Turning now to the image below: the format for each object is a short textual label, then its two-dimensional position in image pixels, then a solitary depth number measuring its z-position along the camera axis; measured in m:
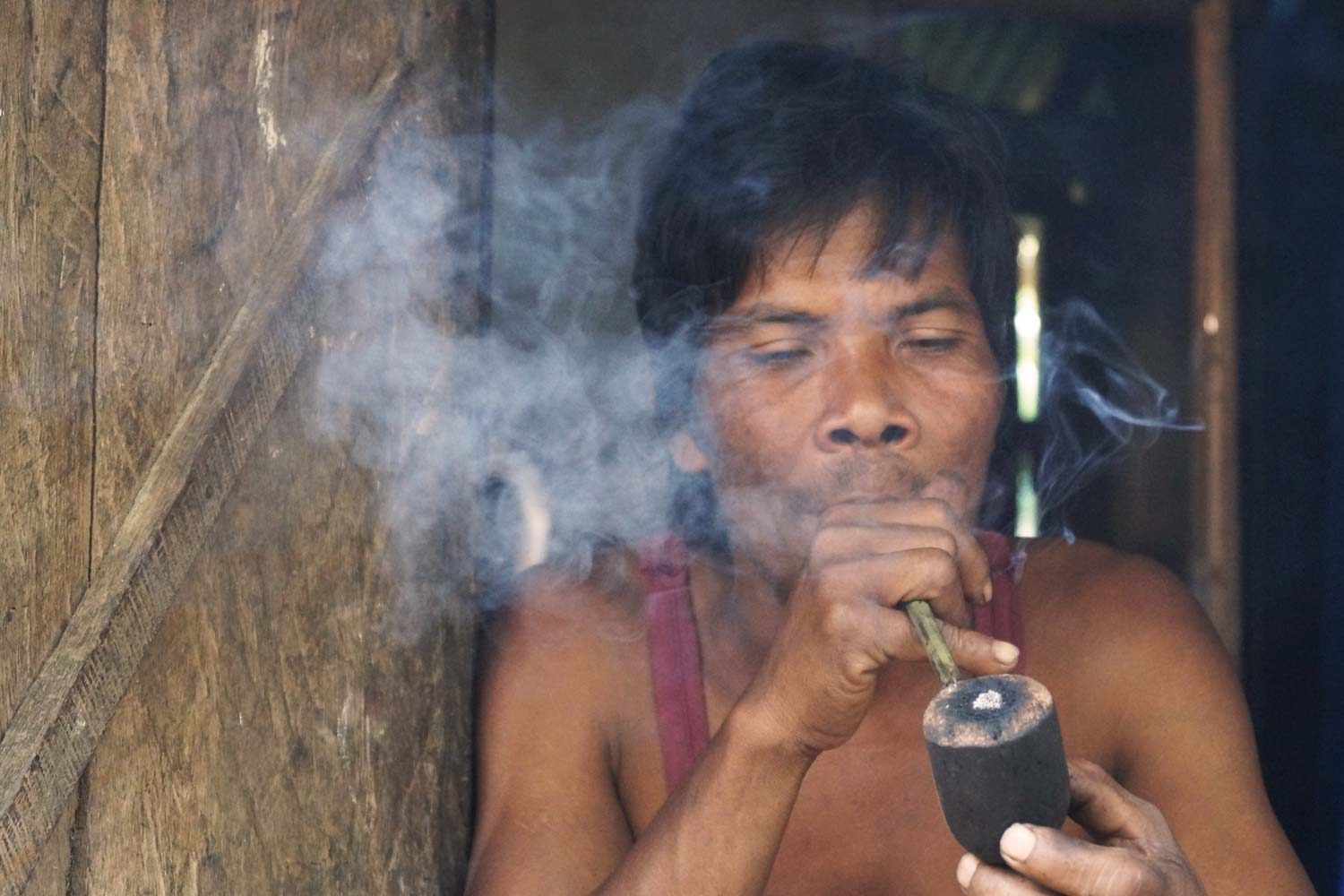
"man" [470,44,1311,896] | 2.36
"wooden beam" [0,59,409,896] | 1.65
